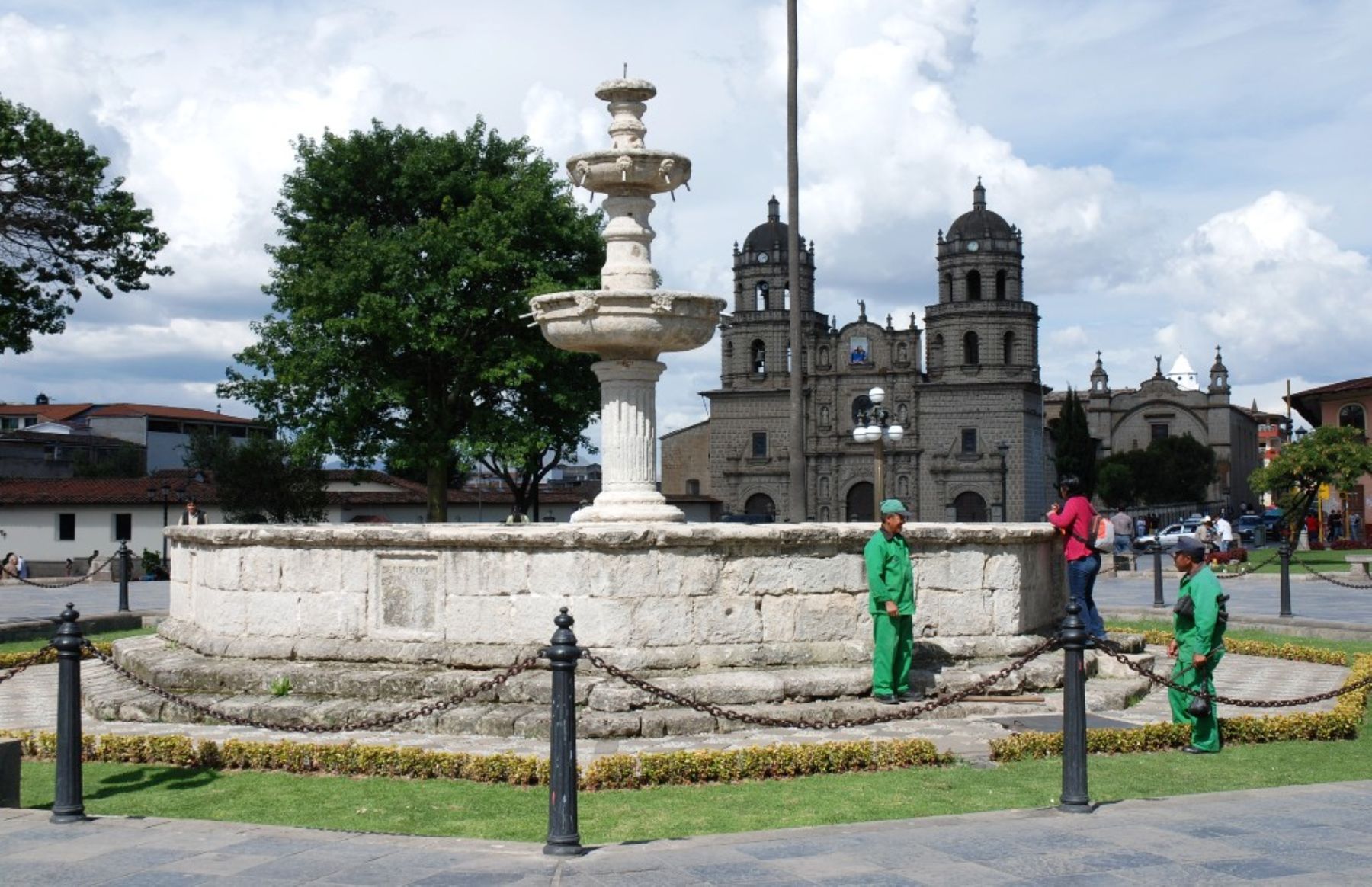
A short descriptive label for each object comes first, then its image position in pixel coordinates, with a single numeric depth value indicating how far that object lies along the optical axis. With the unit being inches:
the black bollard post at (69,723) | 227.8
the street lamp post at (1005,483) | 2847.7
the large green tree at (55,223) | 735.7
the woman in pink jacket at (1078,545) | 397.7
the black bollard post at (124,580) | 693.3
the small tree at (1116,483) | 3046.3
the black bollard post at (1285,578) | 612.1
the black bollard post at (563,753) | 202.1
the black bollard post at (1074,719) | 230.2
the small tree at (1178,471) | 3100.4
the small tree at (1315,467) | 1294.3
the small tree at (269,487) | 1555.1
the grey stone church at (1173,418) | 3550.7
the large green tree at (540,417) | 1082.7
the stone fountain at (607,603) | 328.8
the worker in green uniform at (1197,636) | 293.7
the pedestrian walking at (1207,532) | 932.0
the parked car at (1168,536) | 1646.2
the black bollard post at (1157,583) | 723.4
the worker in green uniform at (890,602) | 323.6
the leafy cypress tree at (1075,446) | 2783.0
